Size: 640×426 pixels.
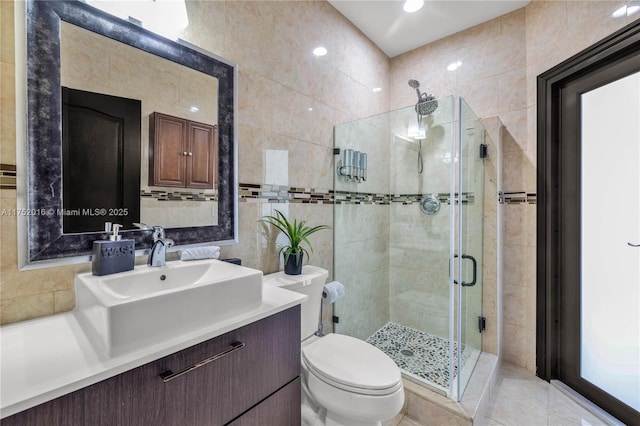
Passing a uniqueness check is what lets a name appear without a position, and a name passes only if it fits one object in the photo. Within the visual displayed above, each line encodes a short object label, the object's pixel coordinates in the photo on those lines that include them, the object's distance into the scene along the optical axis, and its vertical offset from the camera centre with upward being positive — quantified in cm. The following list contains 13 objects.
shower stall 179 -18
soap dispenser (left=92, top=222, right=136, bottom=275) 100 -15
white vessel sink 72 -27
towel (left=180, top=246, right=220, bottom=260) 127 -18
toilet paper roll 181 -51
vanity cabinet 64 -48
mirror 94 +41
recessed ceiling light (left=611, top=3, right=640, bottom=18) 145 +106
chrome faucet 112 -13
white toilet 121 -73
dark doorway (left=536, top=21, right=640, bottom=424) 169 -9
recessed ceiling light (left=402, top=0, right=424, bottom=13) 205 +151
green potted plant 162 -15
